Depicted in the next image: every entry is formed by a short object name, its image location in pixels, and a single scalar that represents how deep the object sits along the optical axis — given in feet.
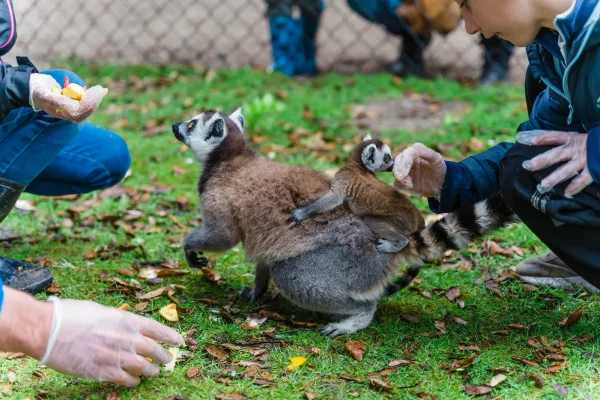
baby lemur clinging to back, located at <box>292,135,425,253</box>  9.75
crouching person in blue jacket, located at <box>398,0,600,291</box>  7.57
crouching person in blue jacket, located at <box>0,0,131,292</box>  9.56
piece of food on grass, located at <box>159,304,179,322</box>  10.06
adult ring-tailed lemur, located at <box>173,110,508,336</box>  9.64
